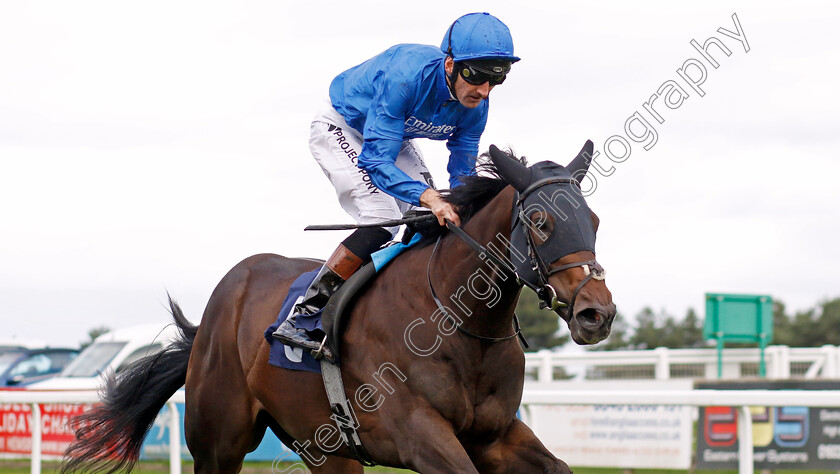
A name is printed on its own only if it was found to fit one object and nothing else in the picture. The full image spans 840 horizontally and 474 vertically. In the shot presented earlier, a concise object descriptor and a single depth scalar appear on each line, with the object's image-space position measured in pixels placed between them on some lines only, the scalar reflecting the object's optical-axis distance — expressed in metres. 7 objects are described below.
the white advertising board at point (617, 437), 17.19
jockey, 8.20
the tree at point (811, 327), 81.80
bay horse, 7.08
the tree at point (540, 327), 67.69
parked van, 23.86
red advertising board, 19.55
